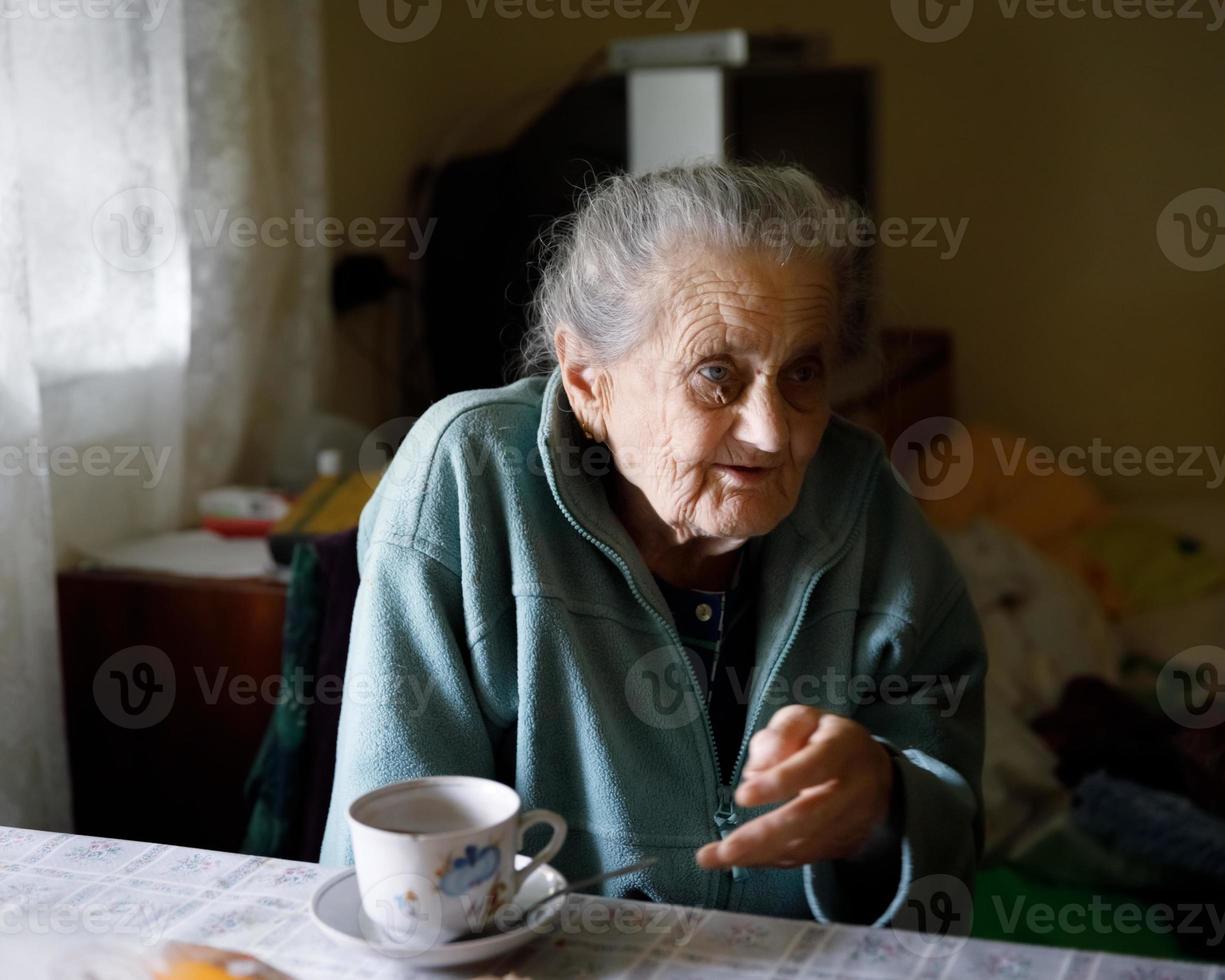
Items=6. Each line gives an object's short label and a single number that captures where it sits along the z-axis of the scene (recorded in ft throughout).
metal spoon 2.61
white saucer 2.52
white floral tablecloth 2.55
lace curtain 5.53
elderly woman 3.61
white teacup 2.50
